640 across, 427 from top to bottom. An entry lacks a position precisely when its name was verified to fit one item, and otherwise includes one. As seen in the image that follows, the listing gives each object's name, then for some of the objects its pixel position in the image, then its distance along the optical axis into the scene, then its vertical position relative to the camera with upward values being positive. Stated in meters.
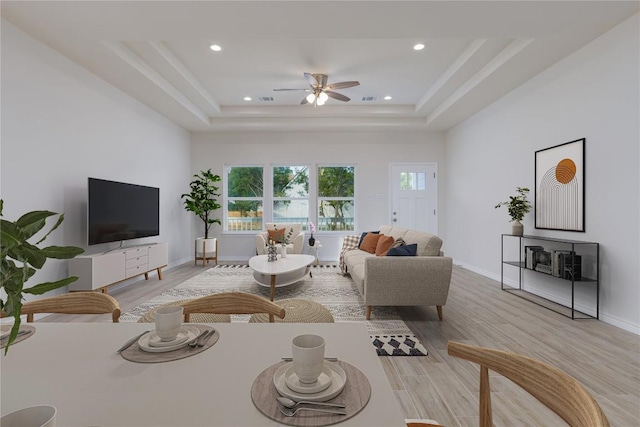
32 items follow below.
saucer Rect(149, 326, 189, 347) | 0.88 -0.38
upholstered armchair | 5.75 -0.51
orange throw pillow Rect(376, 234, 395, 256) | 4.24 -0.48
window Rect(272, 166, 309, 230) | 6.82 +0.40
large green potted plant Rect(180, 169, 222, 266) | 5.98 +0.07
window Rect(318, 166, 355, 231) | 6.82 +0.29
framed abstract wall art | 3.34 +0.30
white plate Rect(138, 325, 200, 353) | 0.86 -0.38
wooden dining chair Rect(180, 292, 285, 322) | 1.37 -0.42
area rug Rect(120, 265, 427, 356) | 2.58 -1.07
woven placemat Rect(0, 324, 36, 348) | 0.86 -0.38
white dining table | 0.59 -0.39
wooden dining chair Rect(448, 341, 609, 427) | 0.61 -0.40
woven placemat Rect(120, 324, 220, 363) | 0.82 -0.39
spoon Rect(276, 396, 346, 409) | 0.62 -0.39
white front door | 6.70 +0.34
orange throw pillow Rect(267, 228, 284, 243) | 5.94 -0.47
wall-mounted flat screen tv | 3.65 -0.01
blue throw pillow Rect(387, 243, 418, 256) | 3.16 -0.41
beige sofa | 2.93 -0.65
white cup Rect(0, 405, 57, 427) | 0.47 -0.32
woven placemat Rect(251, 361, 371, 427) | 0.58 -0.39
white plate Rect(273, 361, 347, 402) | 0.64 -0.39
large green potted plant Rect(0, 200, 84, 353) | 0.48 -0.08
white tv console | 3.39 -0.69
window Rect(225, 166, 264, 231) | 6.84 +0.28
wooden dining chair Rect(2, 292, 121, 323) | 1.31 -0.40
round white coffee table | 3.66 -0.71
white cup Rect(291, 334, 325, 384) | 0.66 -0.33
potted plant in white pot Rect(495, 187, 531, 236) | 4.00 +0.02
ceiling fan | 4.18 +1.75
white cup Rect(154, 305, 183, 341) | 0.90 -0.33
